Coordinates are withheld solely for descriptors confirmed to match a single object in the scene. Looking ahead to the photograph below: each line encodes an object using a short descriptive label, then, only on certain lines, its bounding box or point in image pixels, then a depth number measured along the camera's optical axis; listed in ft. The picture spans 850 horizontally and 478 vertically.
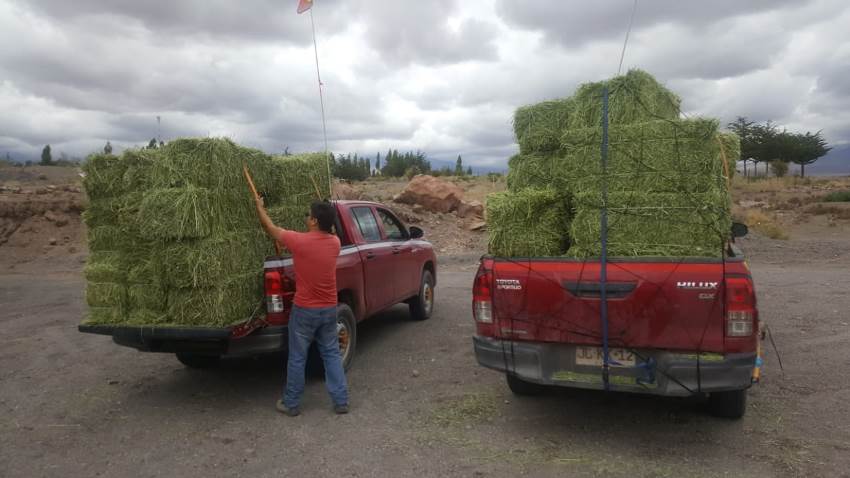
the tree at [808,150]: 145.18
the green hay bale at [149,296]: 17.02
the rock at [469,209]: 71.72
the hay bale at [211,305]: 16.48
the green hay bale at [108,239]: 17.42
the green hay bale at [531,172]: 17.65
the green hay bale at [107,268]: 17.26
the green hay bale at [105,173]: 17.31
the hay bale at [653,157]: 14.79
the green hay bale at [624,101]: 17.44
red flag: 20.68
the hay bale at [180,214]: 16.01
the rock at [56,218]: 62.39
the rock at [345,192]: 62.62
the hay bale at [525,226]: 15.61
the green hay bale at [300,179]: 19.93
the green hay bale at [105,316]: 17.34
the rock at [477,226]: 66.80
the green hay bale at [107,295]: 17.26
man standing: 16.35
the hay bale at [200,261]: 16.22
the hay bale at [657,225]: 14.26
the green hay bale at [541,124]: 18.56
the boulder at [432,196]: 71.15
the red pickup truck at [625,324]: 12.71
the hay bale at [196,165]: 16.57
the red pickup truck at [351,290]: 16.83
